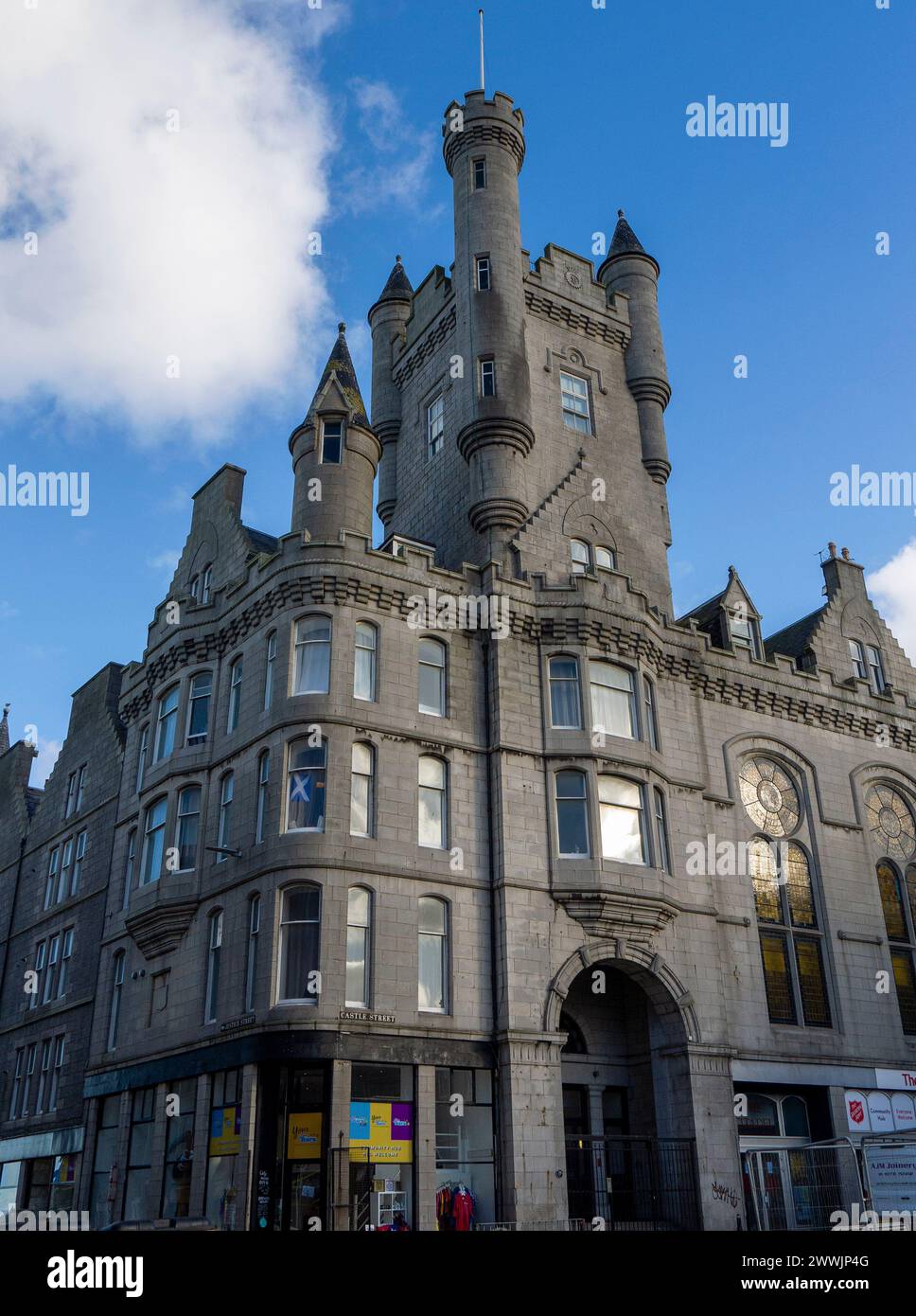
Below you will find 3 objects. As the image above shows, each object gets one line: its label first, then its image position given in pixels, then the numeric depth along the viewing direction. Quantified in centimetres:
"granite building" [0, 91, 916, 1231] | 2602
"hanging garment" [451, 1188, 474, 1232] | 2488
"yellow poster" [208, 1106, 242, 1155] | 2495
